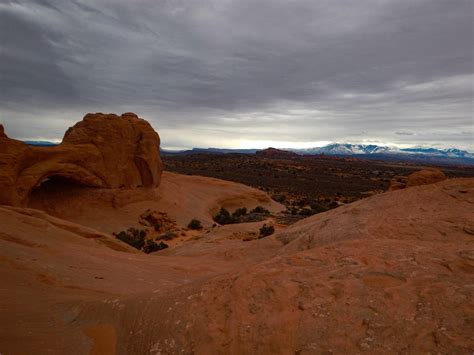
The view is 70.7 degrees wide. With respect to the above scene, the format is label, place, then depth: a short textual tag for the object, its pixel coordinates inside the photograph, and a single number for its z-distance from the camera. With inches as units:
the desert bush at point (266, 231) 697.1
